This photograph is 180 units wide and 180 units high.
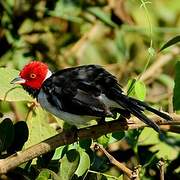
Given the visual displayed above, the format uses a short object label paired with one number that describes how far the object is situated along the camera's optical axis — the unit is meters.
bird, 5.66
